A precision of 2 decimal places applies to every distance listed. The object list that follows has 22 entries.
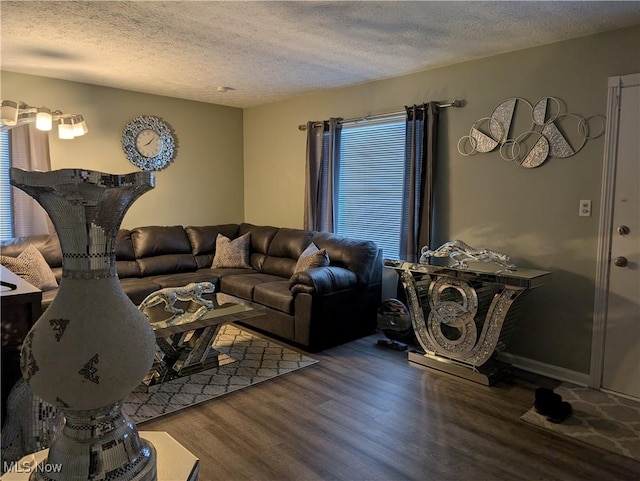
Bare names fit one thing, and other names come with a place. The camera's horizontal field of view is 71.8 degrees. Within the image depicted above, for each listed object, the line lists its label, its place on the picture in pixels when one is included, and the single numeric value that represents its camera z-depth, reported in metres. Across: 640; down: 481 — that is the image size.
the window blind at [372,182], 4.43
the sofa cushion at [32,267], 3.71
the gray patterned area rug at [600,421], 2.45
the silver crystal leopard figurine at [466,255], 3.30
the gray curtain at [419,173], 3.97
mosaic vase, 0.78
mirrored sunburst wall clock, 5.13
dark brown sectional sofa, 3.86
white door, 2.95
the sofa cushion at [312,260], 4.14
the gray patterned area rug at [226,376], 2.82
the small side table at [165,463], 0.99
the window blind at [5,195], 4.29
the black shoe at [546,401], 2.70
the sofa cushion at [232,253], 5.20
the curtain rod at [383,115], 3.84
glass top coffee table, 3.05
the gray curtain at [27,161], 4.31
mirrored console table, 3.10
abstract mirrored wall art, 3.17
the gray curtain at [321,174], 4.86
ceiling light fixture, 3.02
